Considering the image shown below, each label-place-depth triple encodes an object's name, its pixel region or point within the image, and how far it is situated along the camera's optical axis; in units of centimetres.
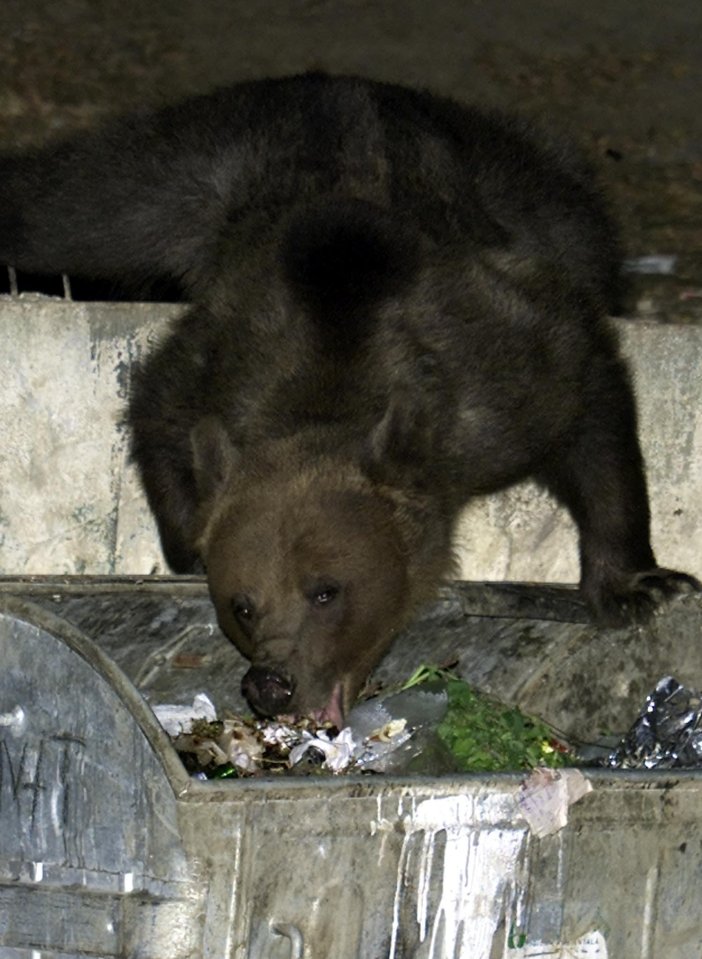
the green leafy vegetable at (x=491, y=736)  978
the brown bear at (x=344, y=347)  1143
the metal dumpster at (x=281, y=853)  761
